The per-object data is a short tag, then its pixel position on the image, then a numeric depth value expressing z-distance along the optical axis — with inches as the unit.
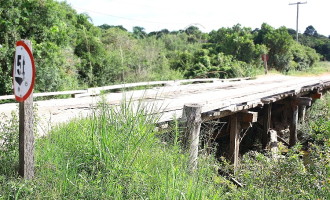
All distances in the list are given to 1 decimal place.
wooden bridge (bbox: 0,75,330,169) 202.7
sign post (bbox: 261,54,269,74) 995.2
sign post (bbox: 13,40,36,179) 119.3
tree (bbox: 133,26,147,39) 1164.2
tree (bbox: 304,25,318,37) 2933.1
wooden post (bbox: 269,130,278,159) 386.9
